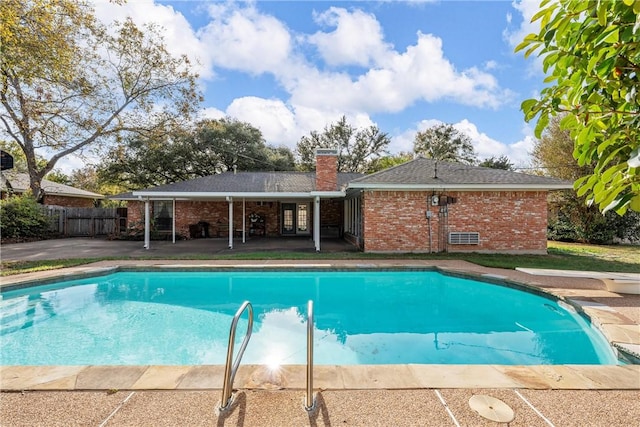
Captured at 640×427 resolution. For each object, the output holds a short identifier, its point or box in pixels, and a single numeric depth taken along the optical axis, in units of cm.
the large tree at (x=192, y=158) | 2395
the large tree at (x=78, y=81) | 1062
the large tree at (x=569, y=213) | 1574
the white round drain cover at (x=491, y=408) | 249
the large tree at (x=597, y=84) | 115
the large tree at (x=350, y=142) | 3153
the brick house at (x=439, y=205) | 1124
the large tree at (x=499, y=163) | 2744
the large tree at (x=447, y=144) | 3116
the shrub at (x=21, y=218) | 1488
